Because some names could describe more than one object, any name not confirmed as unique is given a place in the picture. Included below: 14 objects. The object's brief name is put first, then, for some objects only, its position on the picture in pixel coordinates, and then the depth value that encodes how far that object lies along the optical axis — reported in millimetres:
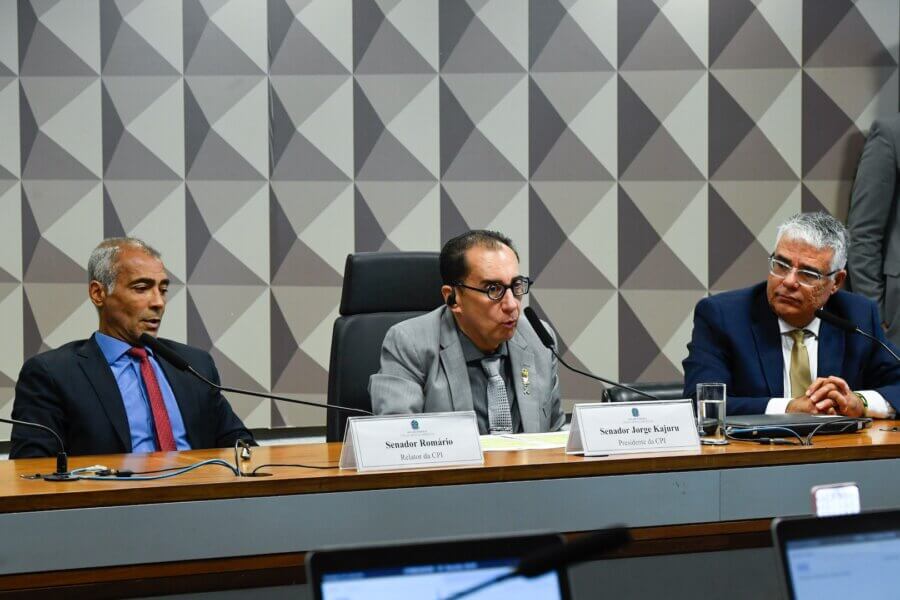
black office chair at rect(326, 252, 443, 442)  6023
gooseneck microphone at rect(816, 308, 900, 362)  5047
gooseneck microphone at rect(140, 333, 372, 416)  4441
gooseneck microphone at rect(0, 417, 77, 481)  3684
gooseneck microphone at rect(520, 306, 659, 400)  4850
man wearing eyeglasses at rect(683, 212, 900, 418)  5668
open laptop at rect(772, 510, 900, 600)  2002
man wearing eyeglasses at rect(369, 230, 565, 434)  5281
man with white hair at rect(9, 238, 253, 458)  5414
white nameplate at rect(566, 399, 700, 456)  4074
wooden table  3293
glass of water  4500
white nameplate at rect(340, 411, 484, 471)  3740
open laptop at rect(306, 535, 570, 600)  1890
